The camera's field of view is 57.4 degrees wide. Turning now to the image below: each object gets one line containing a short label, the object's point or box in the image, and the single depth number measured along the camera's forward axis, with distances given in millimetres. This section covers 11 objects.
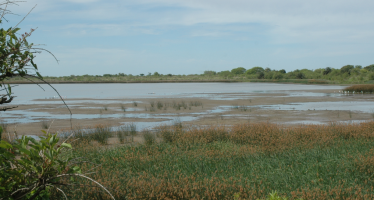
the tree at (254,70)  168475
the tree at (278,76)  120581
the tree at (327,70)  118188
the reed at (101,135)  12688
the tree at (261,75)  134700
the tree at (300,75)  114075
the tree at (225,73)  168250
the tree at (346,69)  106112
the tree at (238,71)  180125
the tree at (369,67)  117350
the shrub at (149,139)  11023
